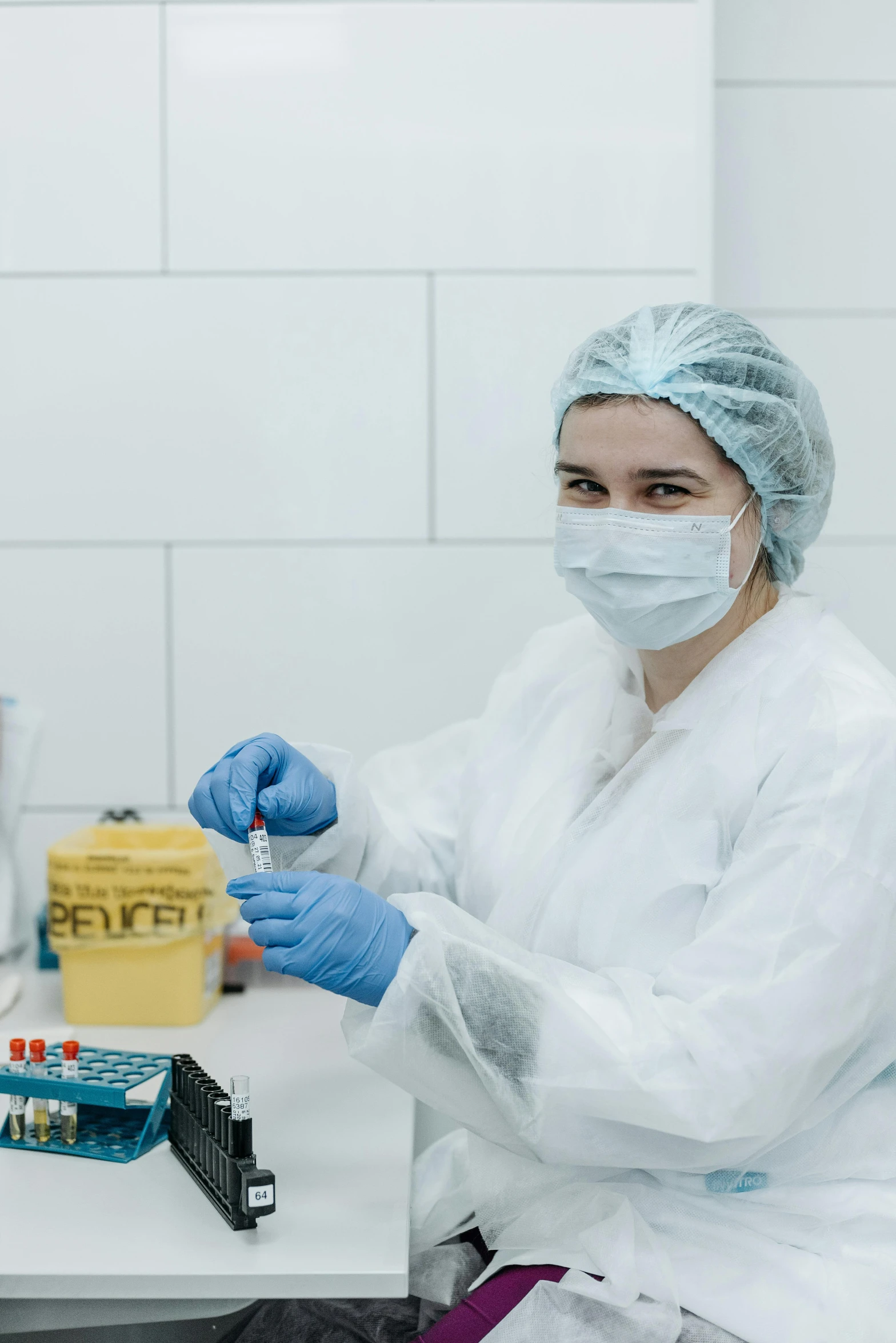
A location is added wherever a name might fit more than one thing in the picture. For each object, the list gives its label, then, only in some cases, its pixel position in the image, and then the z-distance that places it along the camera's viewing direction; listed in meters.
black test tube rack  0.88
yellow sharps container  1.36
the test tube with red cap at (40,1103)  1.05
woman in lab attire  0.88
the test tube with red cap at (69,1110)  1.05
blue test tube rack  1.02
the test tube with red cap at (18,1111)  1.05
